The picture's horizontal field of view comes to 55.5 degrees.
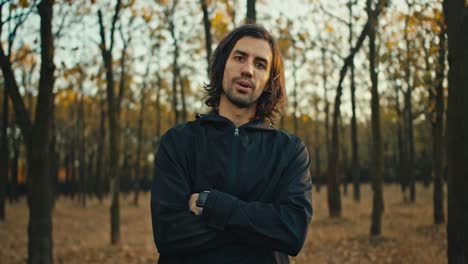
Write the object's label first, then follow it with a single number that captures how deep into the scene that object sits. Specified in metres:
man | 2.40
